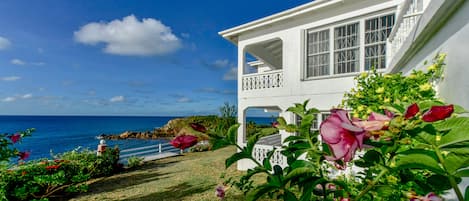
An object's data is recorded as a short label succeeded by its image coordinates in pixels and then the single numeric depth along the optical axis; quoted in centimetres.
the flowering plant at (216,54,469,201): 51
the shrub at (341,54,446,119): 211
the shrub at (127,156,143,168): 984
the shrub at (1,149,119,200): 423
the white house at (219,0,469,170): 582
